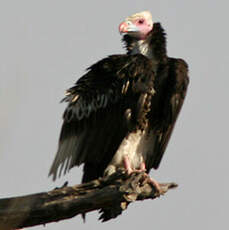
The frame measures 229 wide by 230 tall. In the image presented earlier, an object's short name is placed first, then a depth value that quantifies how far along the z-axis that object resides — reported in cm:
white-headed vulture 1806
